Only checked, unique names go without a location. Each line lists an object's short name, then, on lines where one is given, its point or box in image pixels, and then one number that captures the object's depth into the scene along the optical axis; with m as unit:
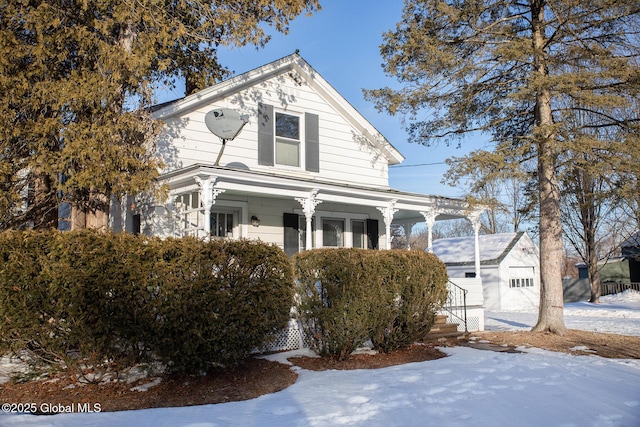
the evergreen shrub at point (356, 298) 7.79
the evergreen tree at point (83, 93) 8.95
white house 10.93
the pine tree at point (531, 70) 10.91
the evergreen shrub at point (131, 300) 5.67
